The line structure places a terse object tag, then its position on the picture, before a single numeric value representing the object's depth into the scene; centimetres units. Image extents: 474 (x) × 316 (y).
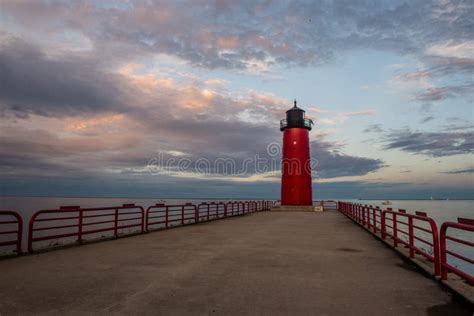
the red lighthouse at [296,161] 3716
